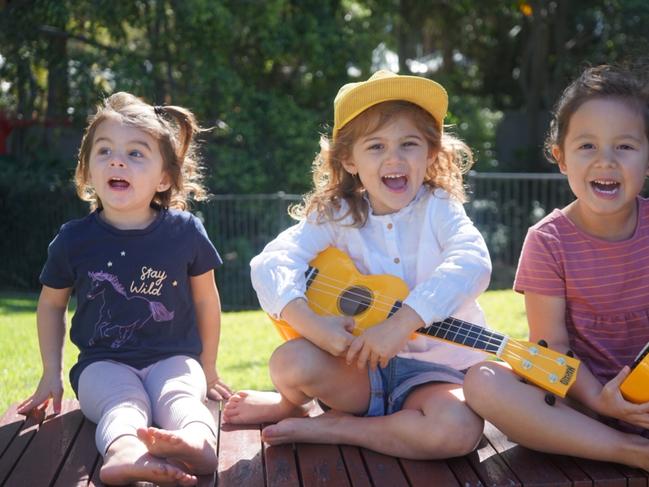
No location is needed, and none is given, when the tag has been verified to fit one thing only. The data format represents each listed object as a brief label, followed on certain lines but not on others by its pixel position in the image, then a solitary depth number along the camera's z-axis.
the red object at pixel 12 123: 11.57
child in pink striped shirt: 2.81
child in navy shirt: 2.95
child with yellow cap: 2.68
